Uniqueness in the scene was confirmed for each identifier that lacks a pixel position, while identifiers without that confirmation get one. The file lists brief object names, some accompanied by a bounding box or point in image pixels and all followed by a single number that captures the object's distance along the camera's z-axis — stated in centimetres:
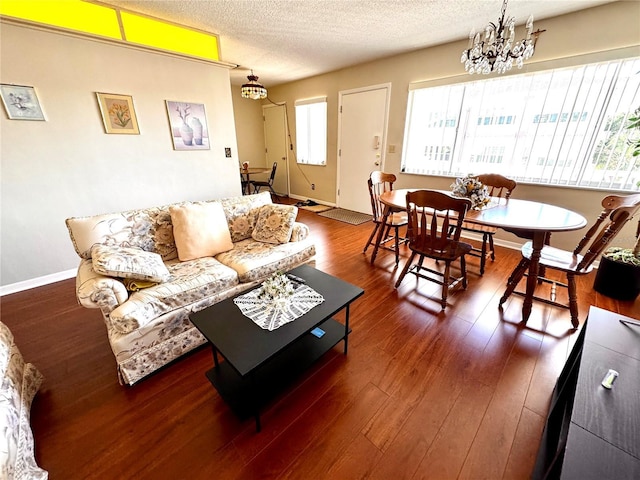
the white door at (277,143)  579
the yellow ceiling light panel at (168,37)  255
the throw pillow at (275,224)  225
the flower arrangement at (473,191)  211
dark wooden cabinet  64
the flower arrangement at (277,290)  142
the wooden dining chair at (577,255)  147
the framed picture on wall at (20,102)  209
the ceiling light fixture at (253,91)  404
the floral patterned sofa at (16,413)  85
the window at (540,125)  236
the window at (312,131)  491
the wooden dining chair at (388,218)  276
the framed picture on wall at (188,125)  293
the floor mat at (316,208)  498
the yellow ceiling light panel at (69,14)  209
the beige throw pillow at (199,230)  198
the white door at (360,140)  399
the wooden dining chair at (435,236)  179
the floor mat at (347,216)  435
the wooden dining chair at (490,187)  254
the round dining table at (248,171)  517
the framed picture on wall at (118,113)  251
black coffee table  110
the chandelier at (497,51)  183
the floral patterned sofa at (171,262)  137
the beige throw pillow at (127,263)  139
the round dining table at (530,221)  170
